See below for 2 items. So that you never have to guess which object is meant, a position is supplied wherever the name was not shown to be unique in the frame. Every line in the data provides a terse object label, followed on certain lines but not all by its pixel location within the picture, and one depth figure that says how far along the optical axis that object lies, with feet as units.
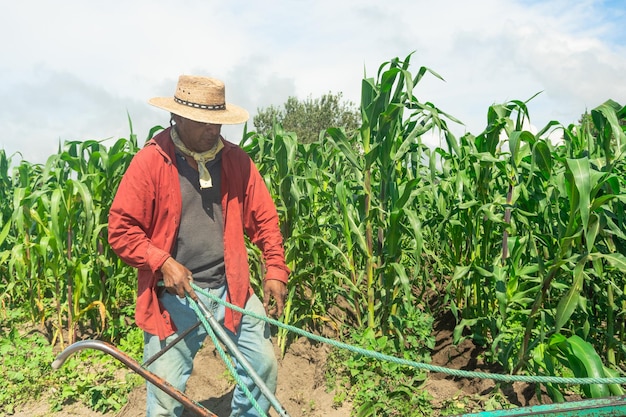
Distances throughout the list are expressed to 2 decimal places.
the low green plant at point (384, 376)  10.46
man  8.27
